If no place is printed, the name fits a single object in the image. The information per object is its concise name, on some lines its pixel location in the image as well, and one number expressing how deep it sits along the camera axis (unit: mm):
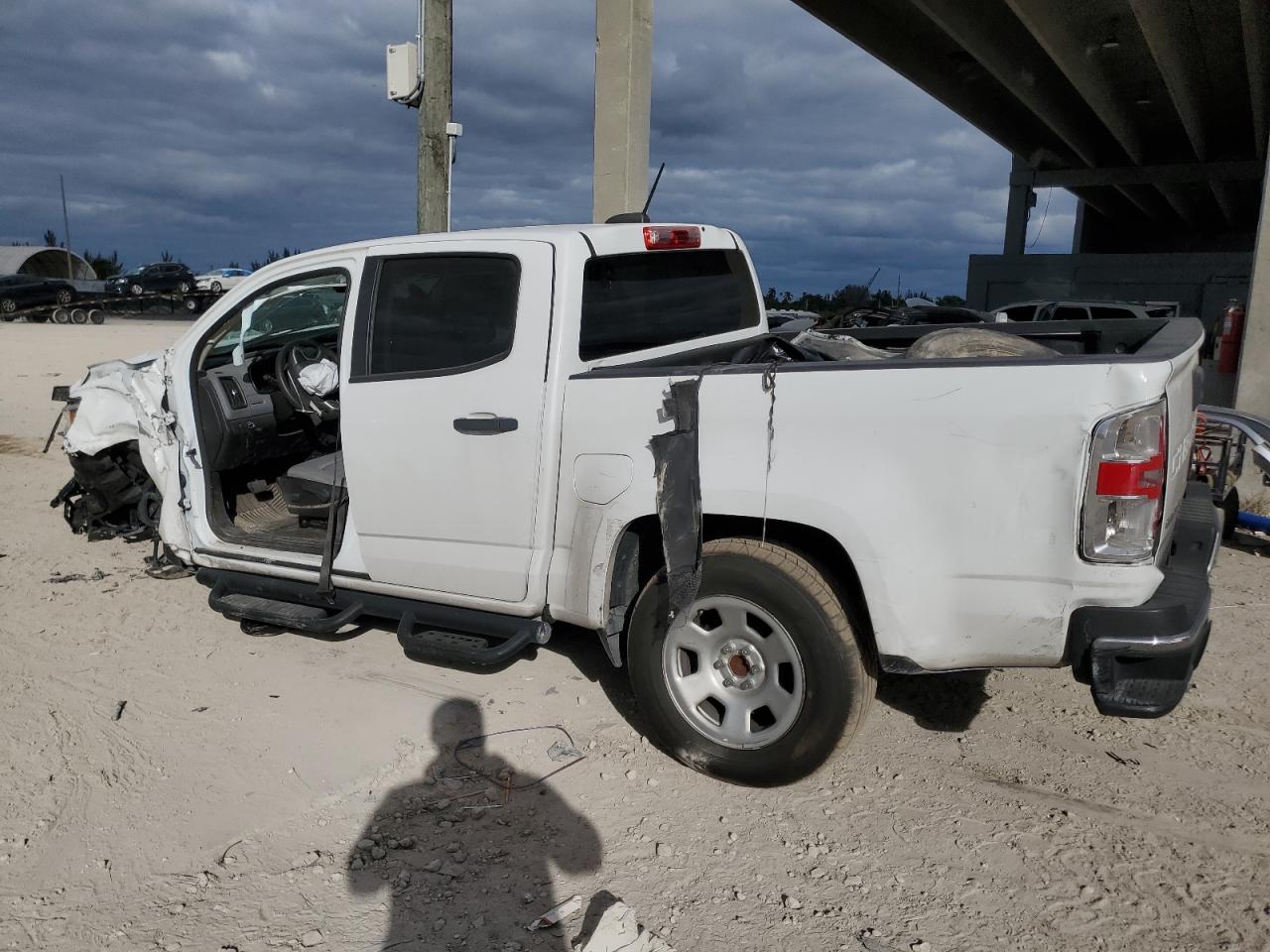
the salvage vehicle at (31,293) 30281
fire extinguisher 12016
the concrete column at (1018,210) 34469
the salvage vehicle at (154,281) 35562
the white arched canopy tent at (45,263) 48812
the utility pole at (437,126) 8359
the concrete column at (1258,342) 8914
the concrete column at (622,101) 10305
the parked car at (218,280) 37056
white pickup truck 2871
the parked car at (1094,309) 17122
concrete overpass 10445
